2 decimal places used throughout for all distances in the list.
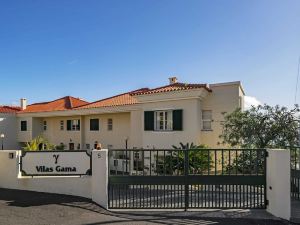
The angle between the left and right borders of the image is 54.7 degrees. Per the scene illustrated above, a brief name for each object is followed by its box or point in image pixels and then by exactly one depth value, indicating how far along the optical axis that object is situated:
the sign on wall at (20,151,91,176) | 8.53
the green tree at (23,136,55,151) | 14.59
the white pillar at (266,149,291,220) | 6.79
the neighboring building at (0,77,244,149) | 17.81
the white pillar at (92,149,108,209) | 7.73
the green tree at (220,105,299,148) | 12.34
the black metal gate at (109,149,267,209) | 7.55
